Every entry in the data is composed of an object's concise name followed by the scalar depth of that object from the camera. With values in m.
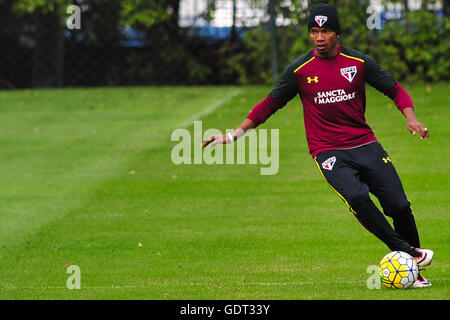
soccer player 14.47
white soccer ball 14.19
